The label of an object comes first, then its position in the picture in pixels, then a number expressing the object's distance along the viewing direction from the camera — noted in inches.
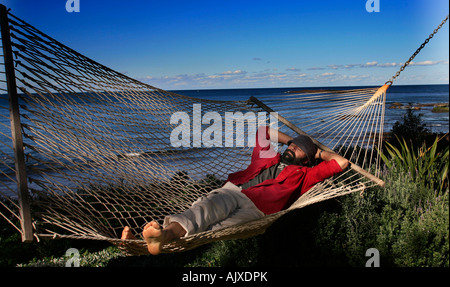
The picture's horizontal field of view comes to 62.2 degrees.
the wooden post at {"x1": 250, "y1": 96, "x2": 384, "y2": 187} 87.8
